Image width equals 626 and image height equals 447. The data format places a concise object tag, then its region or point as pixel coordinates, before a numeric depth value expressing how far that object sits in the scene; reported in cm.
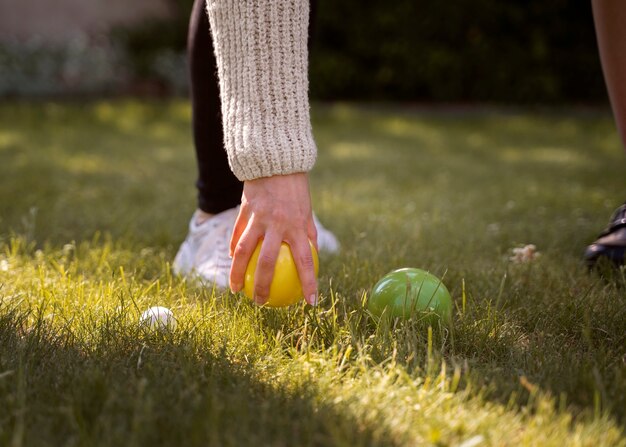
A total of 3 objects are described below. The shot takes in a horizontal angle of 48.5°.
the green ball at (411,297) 158
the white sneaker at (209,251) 198
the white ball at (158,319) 151
